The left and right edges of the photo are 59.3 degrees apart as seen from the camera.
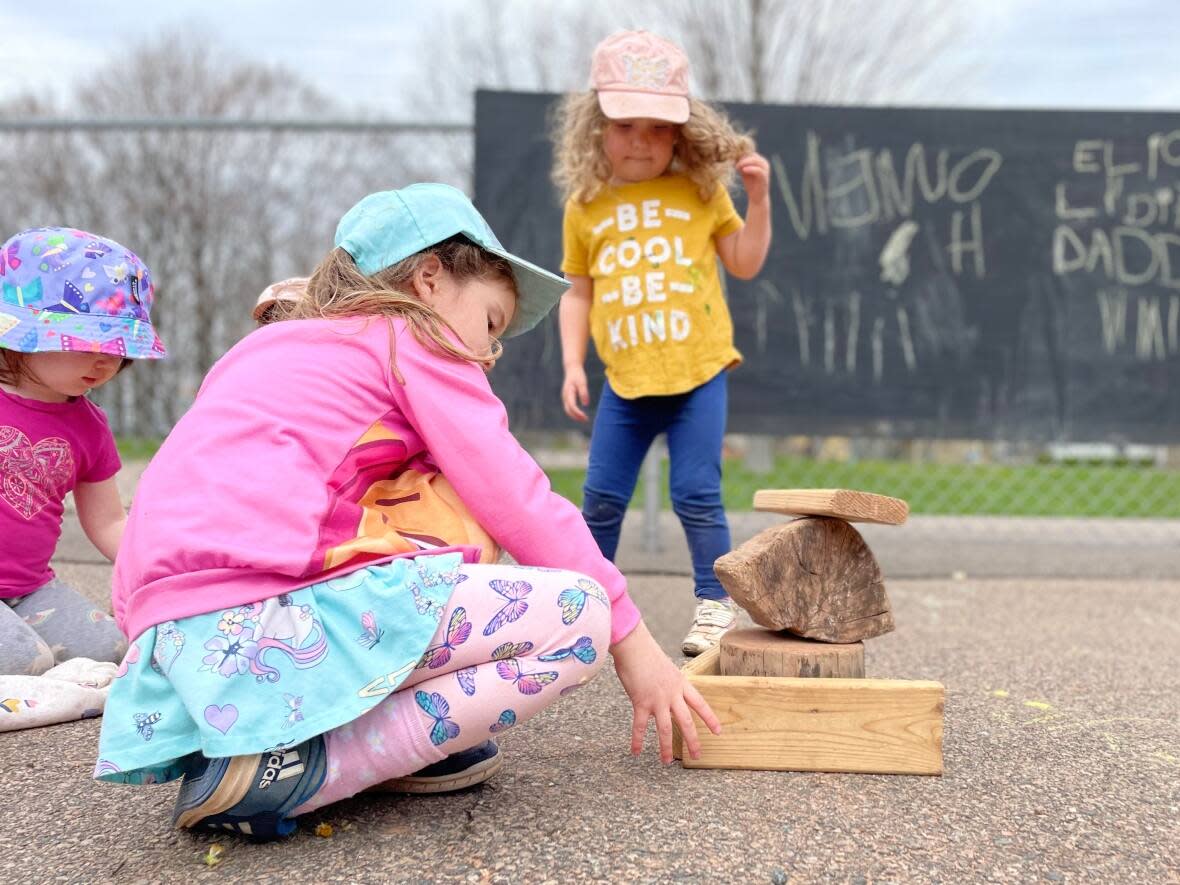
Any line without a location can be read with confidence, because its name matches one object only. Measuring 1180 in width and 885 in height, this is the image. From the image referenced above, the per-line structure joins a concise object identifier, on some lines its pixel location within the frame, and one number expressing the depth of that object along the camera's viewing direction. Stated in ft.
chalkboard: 16.39
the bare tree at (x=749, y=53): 56.49
